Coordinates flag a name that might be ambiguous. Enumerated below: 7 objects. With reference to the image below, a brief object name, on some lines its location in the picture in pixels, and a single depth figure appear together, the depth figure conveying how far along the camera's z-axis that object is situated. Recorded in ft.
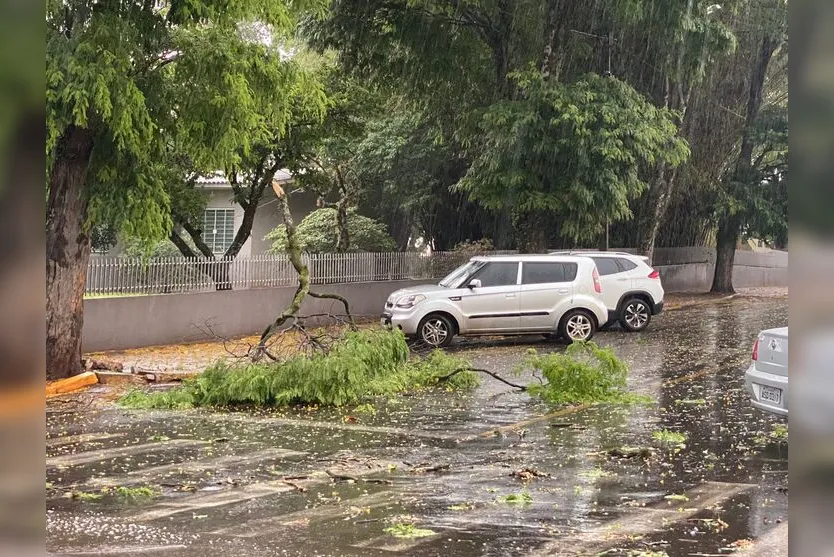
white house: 113.50
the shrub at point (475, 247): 97.14
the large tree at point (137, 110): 40.70
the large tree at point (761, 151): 107.96
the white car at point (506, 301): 62.90
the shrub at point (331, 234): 97.14
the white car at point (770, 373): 31.63
